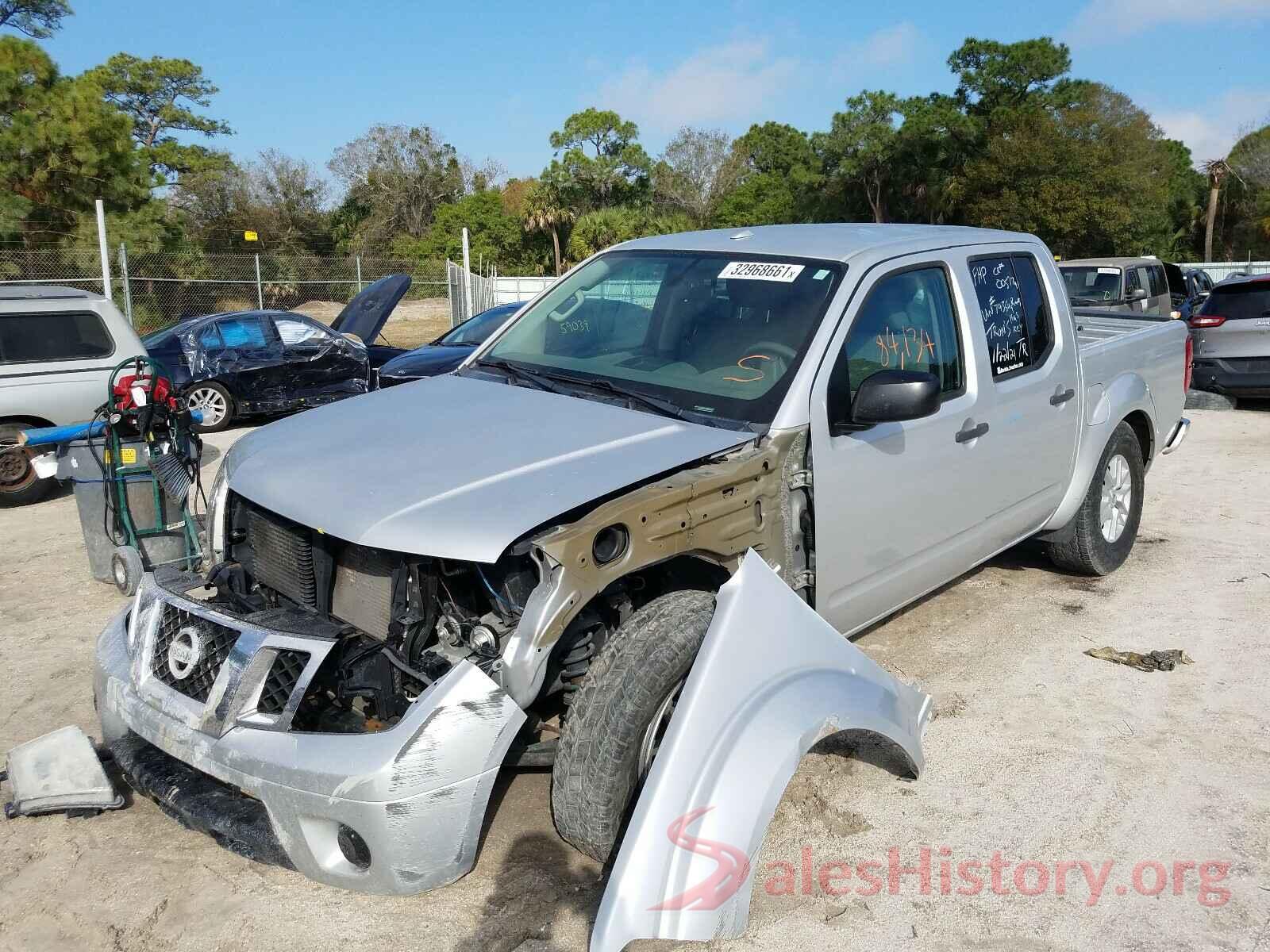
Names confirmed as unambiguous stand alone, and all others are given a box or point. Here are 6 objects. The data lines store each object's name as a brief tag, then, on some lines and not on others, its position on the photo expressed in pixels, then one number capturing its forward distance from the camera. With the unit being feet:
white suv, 27.45
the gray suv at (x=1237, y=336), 38.01
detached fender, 8.16
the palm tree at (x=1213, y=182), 160.29
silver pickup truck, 8.77
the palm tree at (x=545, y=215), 169.89
